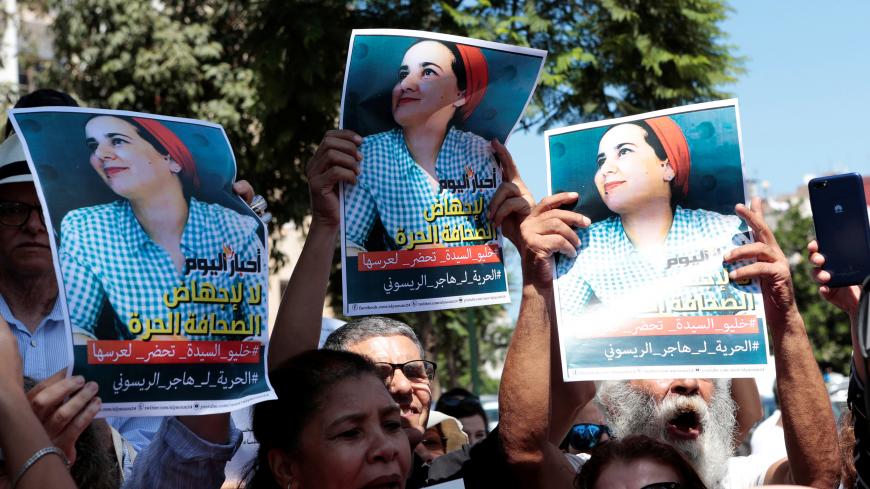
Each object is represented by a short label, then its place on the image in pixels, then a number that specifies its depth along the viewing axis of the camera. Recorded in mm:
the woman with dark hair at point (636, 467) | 2582
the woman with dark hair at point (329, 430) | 2662
